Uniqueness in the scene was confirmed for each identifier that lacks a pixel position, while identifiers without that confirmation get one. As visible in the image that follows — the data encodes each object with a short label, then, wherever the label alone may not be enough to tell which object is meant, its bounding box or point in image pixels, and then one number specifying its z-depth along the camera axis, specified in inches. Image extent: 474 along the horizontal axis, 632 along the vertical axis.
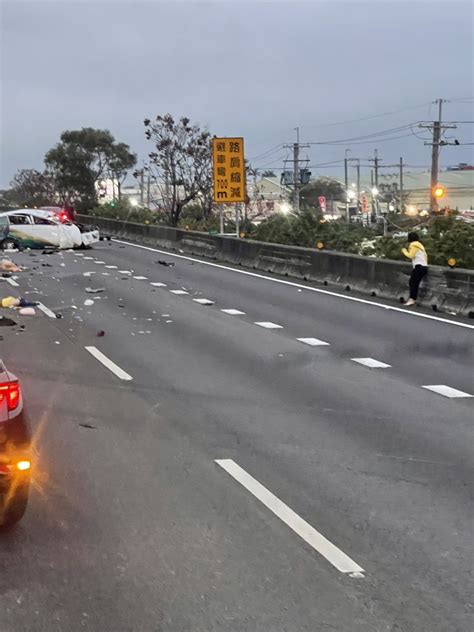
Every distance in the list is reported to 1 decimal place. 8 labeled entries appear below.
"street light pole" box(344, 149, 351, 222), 4373.0
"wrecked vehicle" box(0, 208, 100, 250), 1295.5
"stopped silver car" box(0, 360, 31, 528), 199.3
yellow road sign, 1211.2
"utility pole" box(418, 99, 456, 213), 2242.4
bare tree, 1790.1
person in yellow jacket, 706.2
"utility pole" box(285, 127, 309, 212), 3249.0
